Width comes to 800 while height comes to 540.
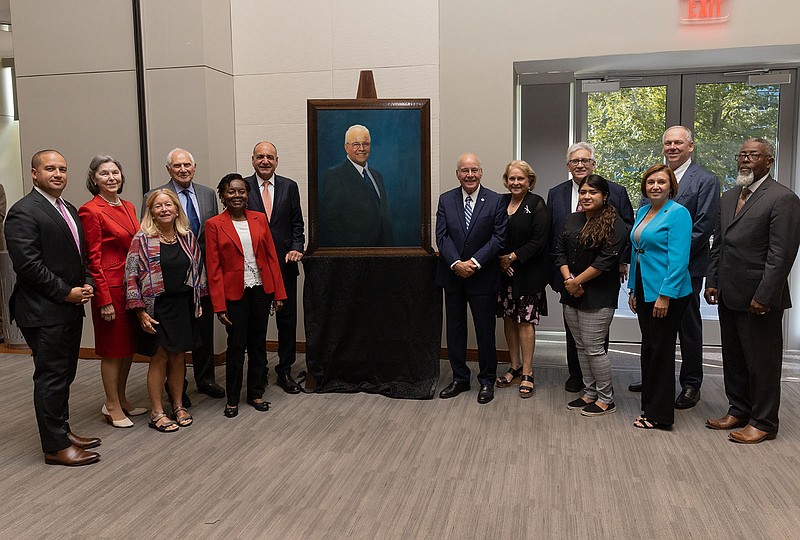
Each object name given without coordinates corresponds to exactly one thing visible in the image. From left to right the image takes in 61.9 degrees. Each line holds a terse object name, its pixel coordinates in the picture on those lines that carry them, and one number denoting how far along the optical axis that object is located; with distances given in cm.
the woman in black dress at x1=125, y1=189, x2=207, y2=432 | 396
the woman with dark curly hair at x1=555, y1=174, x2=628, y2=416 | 415
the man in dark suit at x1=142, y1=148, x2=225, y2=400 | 460
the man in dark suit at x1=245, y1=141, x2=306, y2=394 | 483
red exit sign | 499
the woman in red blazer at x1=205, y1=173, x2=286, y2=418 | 426
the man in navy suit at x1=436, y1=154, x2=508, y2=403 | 464
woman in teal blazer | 380
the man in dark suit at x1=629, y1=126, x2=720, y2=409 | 433
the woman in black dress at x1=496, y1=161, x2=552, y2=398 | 465
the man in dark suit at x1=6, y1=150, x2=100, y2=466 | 345
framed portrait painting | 476
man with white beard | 365
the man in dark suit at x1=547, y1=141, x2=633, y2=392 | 462
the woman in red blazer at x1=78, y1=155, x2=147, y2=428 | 394
